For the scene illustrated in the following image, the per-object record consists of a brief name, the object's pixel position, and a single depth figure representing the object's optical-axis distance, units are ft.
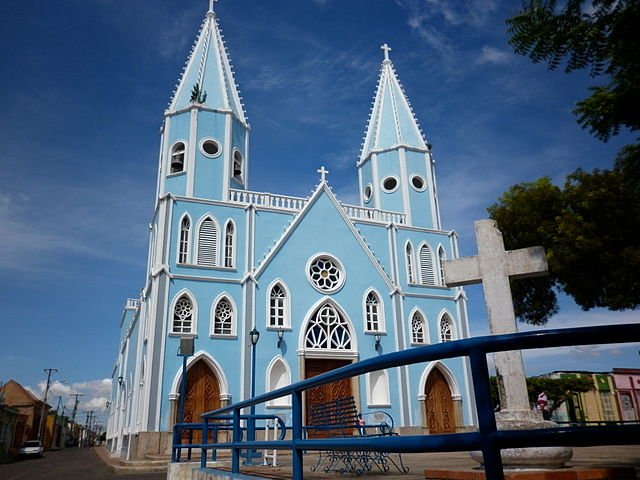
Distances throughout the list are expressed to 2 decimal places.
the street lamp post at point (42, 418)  182.36
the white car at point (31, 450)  119.34
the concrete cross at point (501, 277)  20.44
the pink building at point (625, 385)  126.05
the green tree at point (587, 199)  12.48
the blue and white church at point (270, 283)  63.26
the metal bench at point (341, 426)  22.76
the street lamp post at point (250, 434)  26.86
